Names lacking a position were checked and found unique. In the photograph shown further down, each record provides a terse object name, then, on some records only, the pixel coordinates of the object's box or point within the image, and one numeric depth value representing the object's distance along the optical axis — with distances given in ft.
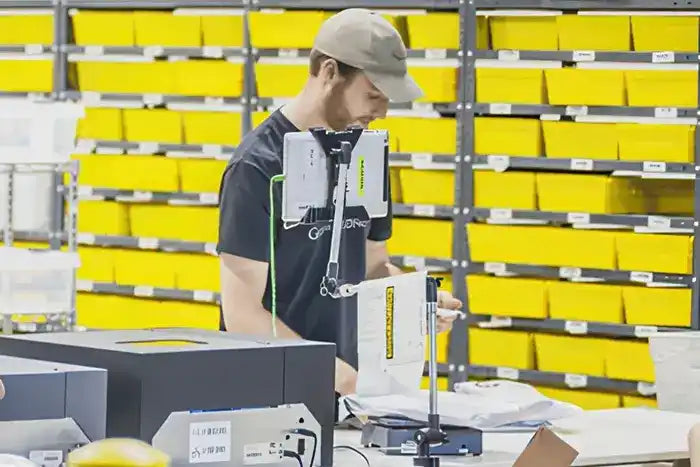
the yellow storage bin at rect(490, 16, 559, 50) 43.25
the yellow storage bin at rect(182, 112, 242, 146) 47.78
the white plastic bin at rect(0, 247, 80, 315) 43.53
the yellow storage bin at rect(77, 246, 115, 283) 49.82
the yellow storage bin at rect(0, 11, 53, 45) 51.17
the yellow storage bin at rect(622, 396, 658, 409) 42.16
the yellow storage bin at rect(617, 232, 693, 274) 41.28
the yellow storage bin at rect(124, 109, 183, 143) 48.71
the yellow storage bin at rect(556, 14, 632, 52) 42.41
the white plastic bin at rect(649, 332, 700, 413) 26.60
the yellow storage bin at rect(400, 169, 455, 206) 44.67
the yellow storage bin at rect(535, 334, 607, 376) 42.83
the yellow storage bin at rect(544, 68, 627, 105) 42.28
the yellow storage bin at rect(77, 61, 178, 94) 48.94
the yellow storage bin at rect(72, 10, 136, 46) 49.63
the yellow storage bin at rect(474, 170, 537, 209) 43.48
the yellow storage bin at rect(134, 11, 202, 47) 48.38
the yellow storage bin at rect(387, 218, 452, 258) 44.50
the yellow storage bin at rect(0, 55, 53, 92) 51.03
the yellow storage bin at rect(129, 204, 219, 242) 48.29
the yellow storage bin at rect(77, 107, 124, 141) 49.63
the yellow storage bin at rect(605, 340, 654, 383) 42.00
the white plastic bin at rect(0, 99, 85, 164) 43.64
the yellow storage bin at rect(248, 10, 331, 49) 46.11
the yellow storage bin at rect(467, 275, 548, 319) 43.39
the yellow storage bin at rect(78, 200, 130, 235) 49.91
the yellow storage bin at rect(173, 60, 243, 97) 47.59
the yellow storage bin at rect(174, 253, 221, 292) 48.15
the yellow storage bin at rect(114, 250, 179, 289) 48.84
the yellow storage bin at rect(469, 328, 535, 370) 43.83
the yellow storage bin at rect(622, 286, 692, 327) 41.37
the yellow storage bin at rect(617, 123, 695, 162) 41.28
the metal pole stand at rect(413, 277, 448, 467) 18.54
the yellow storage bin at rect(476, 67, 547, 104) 43.30
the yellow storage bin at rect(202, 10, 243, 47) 48.01
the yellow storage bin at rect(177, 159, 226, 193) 47.96
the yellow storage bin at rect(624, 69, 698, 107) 41.28
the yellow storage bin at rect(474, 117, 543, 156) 43.37
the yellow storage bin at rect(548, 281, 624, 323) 42.48
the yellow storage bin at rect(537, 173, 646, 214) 42.51
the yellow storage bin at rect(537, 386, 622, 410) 42.51
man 21.67
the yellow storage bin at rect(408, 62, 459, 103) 44.06
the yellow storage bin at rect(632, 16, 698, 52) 41.37
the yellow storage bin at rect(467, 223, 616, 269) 42.51
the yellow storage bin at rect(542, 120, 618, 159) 42.41
